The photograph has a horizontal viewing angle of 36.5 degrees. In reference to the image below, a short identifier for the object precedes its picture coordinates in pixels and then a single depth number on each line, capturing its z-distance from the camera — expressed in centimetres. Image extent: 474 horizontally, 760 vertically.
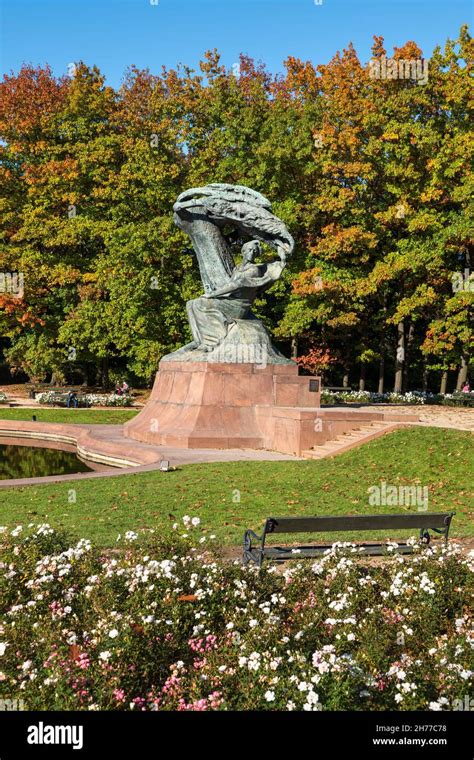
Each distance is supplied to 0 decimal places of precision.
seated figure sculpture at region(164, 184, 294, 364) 1994
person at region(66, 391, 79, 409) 2992
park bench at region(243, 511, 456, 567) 749
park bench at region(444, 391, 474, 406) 2712
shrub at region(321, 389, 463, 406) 2764
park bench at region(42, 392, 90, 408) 3040
